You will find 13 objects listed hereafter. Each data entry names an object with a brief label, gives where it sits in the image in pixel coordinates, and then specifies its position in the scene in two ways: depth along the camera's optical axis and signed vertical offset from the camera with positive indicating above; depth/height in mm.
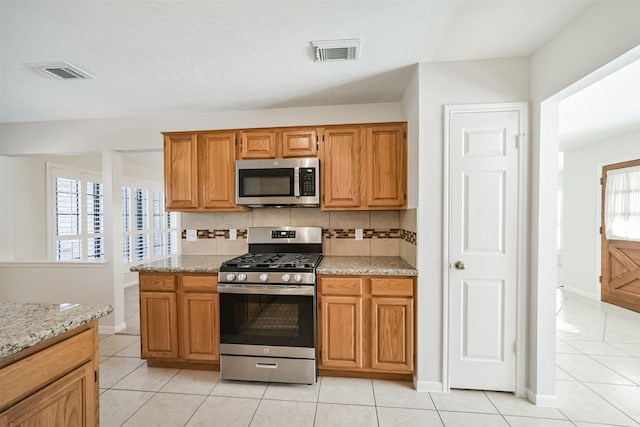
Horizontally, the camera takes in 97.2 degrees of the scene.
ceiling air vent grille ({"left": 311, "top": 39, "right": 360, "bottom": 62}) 1887 +1125
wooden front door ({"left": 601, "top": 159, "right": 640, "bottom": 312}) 3914 -836
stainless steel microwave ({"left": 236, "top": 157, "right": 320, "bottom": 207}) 2602 +268
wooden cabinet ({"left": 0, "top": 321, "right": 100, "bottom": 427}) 947 -659
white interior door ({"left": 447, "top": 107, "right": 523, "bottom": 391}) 2096 -263
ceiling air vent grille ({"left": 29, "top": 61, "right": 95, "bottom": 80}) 2131 +1099
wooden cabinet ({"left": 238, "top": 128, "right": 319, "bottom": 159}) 2654 +647
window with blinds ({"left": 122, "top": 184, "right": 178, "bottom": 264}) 5617 -349
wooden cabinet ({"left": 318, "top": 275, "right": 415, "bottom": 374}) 2246 -916
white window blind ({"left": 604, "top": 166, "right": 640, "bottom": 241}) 3904 +88
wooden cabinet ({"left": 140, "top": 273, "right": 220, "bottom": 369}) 2438 -947
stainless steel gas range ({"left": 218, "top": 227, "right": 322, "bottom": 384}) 2277 -914
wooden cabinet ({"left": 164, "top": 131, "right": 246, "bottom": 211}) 2754 +391
